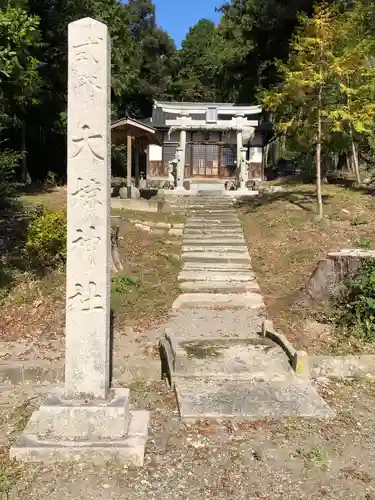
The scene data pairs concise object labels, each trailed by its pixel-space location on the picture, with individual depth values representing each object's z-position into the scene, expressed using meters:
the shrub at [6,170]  8.65
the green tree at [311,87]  12.24
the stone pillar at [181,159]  19.45
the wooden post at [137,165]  20.48
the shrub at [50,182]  20.49
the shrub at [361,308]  6.21
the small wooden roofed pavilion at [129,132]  17.02
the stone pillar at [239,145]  20.17
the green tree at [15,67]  8.99
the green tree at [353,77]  12.48
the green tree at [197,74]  41.06
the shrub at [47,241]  8.51
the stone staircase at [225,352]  4.53
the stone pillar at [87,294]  3.50
